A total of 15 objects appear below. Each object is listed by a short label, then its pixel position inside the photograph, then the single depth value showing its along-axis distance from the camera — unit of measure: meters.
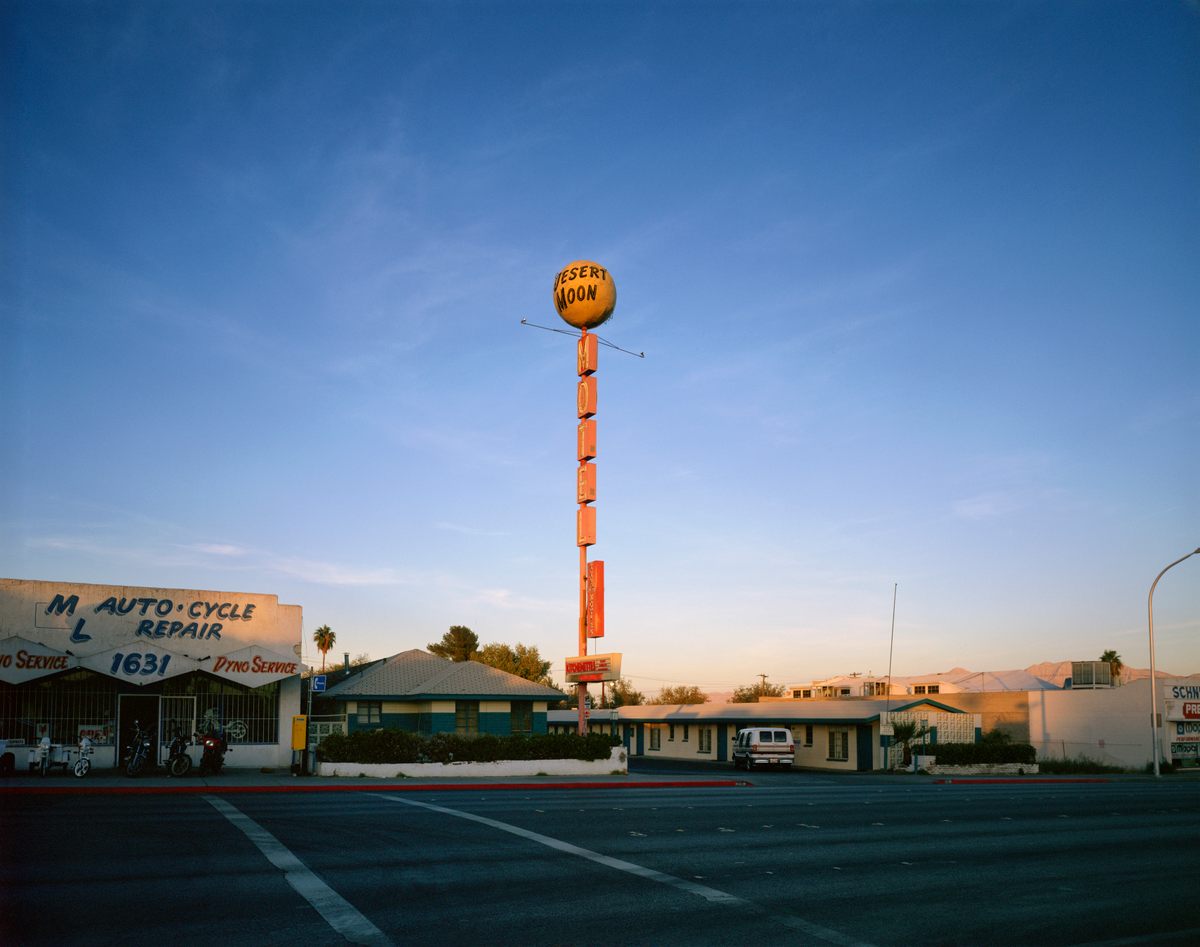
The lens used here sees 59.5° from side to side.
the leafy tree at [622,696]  116.19
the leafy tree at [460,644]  94.69
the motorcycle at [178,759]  27.23
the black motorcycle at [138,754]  26.83
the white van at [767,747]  44.94
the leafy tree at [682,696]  122.25
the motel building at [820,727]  47.69
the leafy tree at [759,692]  122.86
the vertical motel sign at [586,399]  36.09
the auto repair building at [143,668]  29.25
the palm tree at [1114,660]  90.28
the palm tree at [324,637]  107.38
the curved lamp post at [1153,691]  44.09
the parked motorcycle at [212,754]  28.27
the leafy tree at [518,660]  88.19
